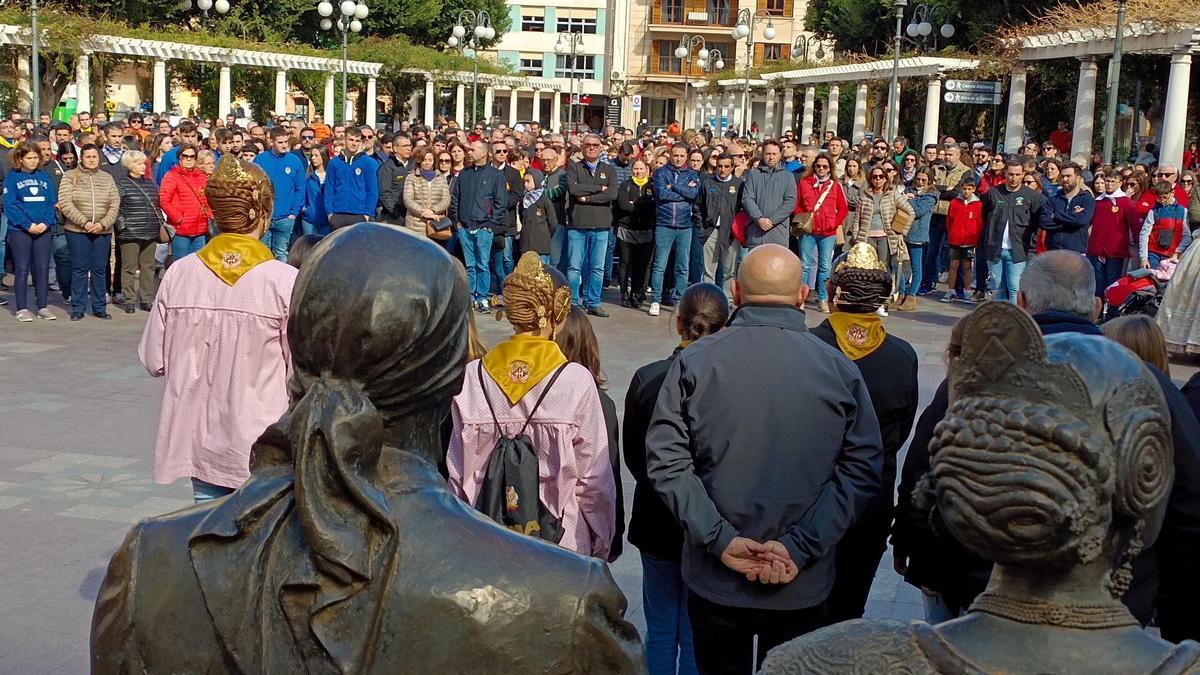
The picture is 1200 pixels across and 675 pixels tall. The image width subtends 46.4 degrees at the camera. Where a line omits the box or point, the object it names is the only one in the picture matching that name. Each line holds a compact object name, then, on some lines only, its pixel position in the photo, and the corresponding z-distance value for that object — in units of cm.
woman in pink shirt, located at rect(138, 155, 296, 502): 491
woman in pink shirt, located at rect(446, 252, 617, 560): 451
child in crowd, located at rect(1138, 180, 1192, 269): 1526
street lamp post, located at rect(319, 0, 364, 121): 3412
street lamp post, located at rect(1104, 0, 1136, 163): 2056
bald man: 415
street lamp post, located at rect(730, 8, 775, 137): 4209
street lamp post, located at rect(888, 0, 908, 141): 2733
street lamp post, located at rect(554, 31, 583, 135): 5079
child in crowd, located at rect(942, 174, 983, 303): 1698
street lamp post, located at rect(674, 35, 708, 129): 4753
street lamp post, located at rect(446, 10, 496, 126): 4071
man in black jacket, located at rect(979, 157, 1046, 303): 1606
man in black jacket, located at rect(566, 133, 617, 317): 1523
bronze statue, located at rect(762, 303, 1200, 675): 146
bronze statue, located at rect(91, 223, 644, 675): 177
